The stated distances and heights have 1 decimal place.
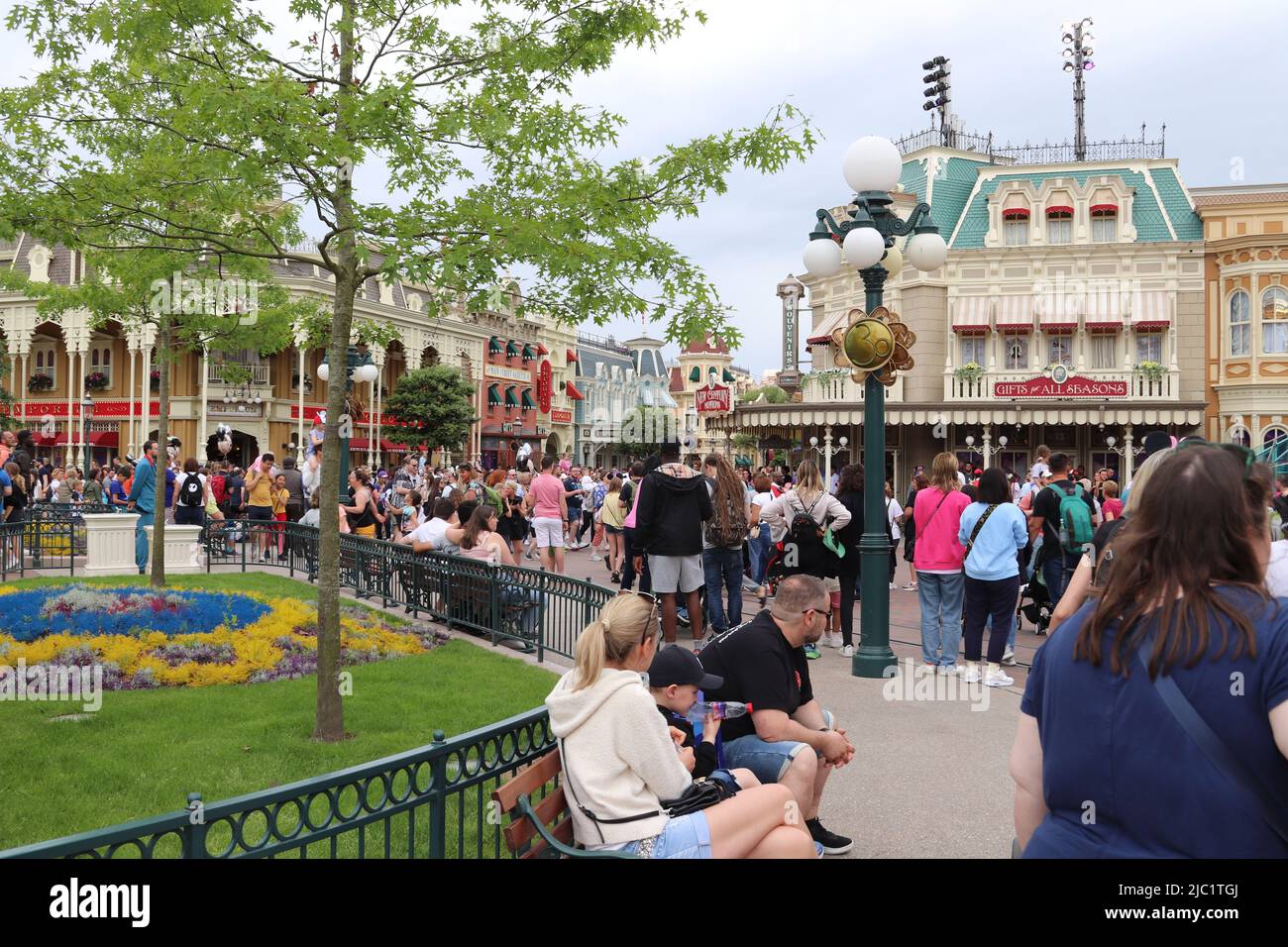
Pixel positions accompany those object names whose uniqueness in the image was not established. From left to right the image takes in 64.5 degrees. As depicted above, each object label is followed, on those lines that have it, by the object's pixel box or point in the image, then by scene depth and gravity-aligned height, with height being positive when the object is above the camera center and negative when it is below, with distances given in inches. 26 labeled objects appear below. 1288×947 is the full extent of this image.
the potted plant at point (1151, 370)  1315.6 +151.5
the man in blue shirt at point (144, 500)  589.6 -8.1
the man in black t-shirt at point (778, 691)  184.9 -37.3
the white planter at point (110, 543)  589.3 -33.2
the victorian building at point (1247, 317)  1296.8 +219.9
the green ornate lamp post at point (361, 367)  727.1 +86.7
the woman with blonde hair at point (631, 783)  143.8 -42.3
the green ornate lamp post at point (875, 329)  357.7 +57.5
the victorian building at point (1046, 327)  1332.4 +214.5
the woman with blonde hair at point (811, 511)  401.2 -9.4
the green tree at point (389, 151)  249.4 +87.7
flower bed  334.5 -54.5
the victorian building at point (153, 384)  1660.9 +179.4
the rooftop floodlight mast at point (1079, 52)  1585.9 +692.2
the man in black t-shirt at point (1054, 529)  405.1 -17.1
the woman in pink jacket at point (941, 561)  358.9 -25.7
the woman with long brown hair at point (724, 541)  414.6 -21.8
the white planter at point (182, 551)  609.3 -38.6
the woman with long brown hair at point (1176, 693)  81.8 -17.0
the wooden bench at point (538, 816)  140.0 -47.6
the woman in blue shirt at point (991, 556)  341.7 -22.9
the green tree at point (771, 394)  1829.6 +176.1
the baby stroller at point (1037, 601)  459.5 -51.8
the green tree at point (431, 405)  1934.1 +155.2
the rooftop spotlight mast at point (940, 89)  1525.6 +599.3
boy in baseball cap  169.2 -32.1
